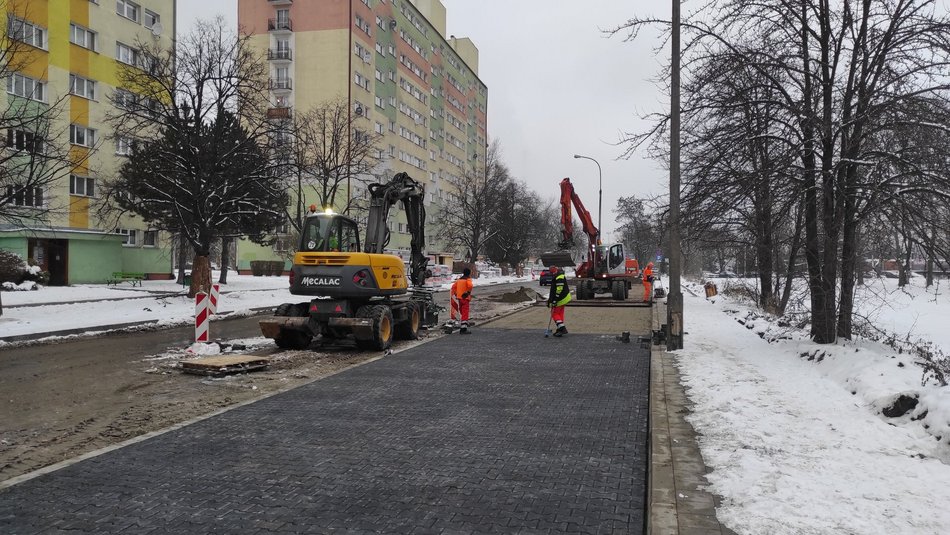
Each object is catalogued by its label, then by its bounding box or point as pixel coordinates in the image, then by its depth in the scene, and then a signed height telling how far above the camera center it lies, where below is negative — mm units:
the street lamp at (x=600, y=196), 40694 +4579
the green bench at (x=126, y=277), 33012 -942
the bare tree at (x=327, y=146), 23830 +5745
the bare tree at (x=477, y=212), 57031 +5017
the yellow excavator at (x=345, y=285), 11336 -426
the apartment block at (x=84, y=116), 30359 +7560
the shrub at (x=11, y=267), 25109 -347
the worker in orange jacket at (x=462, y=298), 14688 -814
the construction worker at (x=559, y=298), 13826 -747
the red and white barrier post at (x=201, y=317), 11250 -1024
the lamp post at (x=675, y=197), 11273 +1268
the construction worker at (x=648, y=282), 25562 -713
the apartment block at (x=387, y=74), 51406 +17860
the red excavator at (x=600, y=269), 27297 -182
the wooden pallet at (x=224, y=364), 9102 -1551
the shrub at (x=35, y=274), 25969 -657
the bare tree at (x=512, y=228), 61875 +3766
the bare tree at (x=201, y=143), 20625 +4034
